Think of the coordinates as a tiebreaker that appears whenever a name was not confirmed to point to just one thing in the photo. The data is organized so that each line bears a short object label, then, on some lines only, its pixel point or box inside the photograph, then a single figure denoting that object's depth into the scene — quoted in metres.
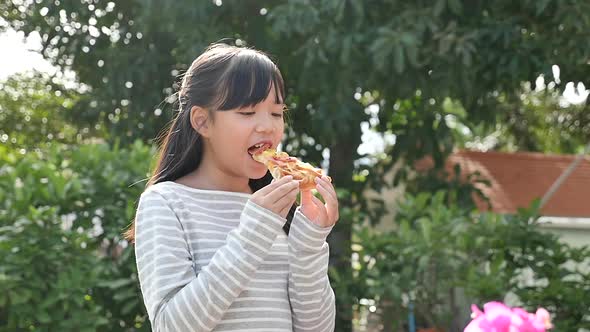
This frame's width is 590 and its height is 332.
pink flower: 1.58
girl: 1.80
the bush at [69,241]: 4.17
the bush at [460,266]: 4.82
